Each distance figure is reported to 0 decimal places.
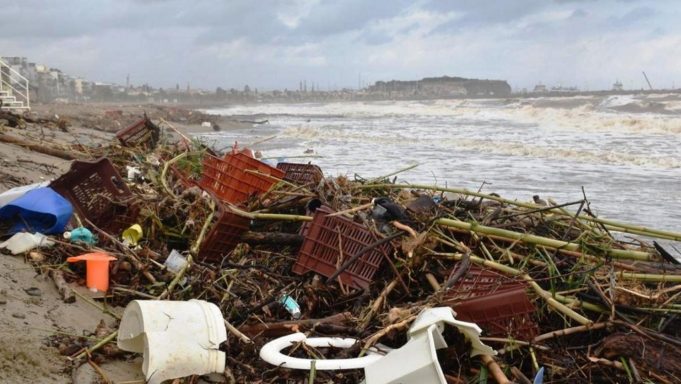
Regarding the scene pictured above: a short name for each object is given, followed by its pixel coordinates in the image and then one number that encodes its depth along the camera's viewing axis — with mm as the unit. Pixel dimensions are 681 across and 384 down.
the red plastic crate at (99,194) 4702
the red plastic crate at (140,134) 8151
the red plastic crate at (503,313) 2988
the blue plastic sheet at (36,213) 4258
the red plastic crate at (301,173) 5090
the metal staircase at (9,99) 16844
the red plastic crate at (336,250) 3672
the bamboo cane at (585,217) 3861
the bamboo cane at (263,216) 4227
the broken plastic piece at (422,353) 2389
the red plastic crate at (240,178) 4926
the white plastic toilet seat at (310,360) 2746
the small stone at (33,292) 3472
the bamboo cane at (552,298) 3131
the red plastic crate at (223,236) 4148
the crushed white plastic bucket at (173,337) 2686
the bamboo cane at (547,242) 3682
